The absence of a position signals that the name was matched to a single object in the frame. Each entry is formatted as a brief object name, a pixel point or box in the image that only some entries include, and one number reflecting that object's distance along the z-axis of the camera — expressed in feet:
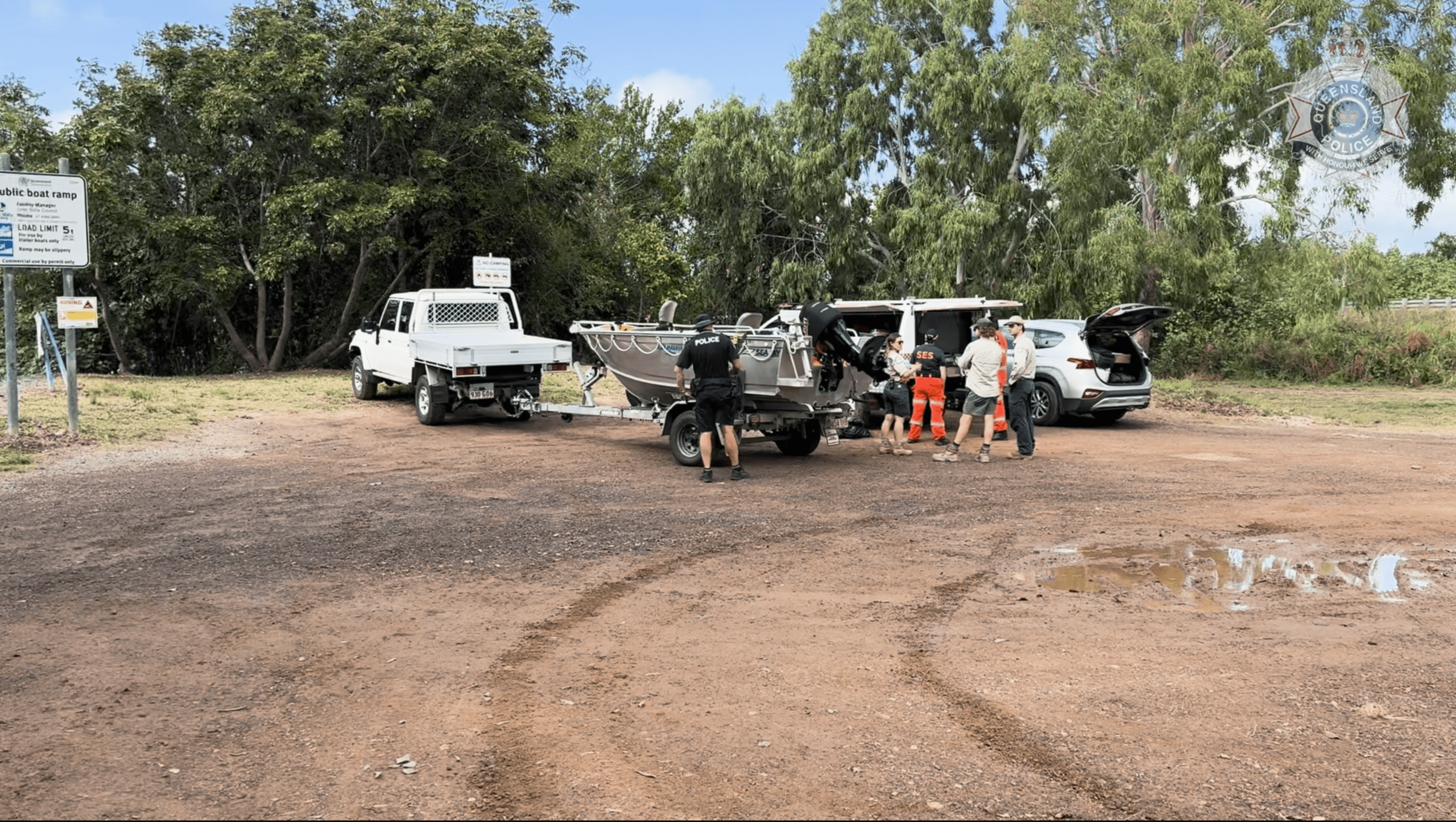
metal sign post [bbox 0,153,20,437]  44.85
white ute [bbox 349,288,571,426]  50.98
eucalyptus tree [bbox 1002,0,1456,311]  72.28
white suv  51.80
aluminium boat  38.06
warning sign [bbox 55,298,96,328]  47.57
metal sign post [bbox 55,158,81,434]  45.44
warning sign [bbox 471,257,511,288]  70.59
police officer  36.37
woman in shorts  44.01
